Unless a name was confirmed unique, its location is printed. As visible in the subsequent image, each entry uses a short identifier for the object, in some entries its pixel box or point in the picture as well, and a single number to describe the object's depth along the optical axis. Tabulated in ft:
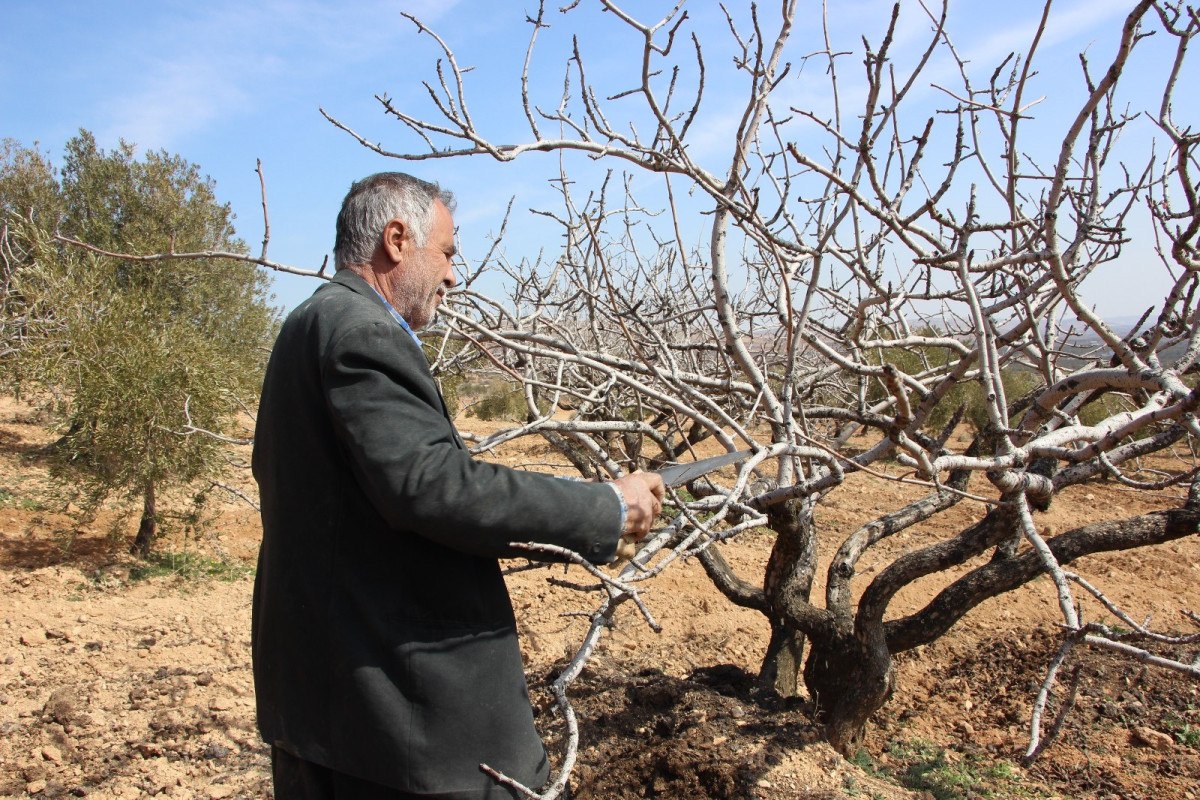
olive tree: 18.65
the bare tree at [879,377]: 6.22
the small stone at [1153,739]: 12.92
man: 4.37
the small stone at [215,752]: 11.02
